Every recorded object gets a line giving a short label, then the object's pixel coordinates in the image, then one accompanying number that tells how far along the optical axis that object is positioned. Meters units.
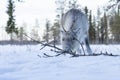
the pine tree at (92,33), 56.66
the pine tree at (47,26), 73.95
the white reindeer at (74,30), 8.07
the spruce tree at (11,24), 46.53
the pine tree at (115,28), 50.44
